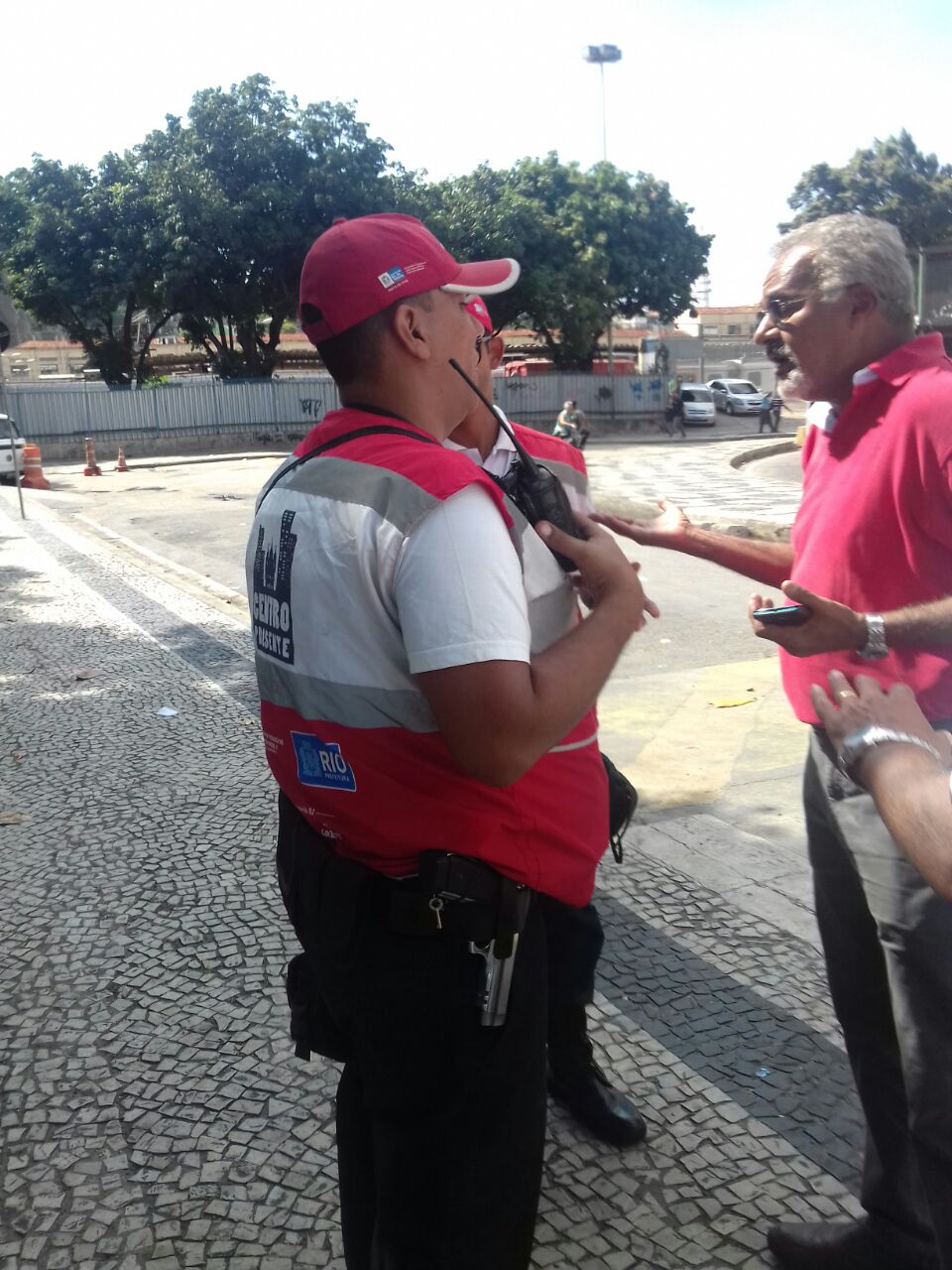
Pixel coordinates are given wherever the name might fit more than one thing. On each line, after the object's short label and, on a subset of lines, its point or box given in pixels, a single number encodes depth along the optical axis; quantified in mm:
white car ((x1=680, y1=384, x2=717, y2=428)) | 41500
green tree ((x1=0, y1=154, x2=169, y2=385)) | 34031
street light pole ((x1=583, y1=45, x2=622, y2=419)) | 54344
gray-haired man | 1861
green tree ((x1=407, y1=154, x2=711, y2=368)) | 38750
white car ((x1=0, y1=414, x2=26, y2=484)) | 21531
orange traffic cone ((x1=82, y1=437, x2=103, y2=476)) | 25002
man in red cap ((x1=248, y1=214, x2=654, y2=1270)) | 1401
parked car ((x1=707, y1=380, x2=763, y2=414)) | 45594
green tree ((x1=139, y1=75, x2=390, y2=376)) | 33375
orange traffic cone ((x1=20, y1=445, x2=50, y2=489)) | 21406
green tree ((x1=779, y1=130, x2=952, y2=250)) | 48906
